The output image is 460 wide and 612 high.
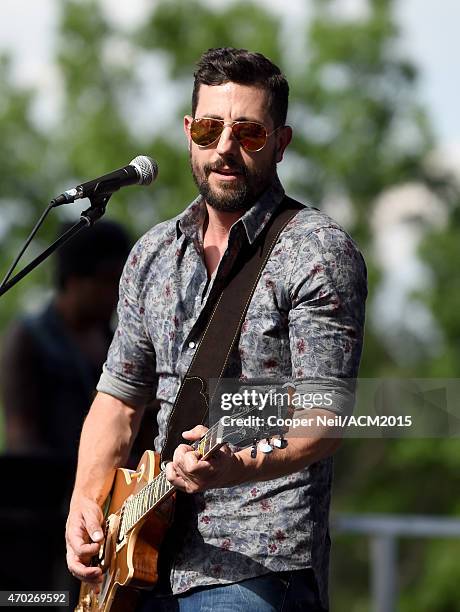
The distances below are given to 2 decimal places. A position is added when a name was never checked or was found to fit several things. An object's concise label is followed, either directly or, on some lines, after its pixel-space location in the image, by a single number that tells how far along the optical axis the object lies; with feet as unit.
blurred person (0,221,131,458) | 37.50
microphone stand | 20.06
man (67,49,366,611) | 18.95
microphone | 20.59
